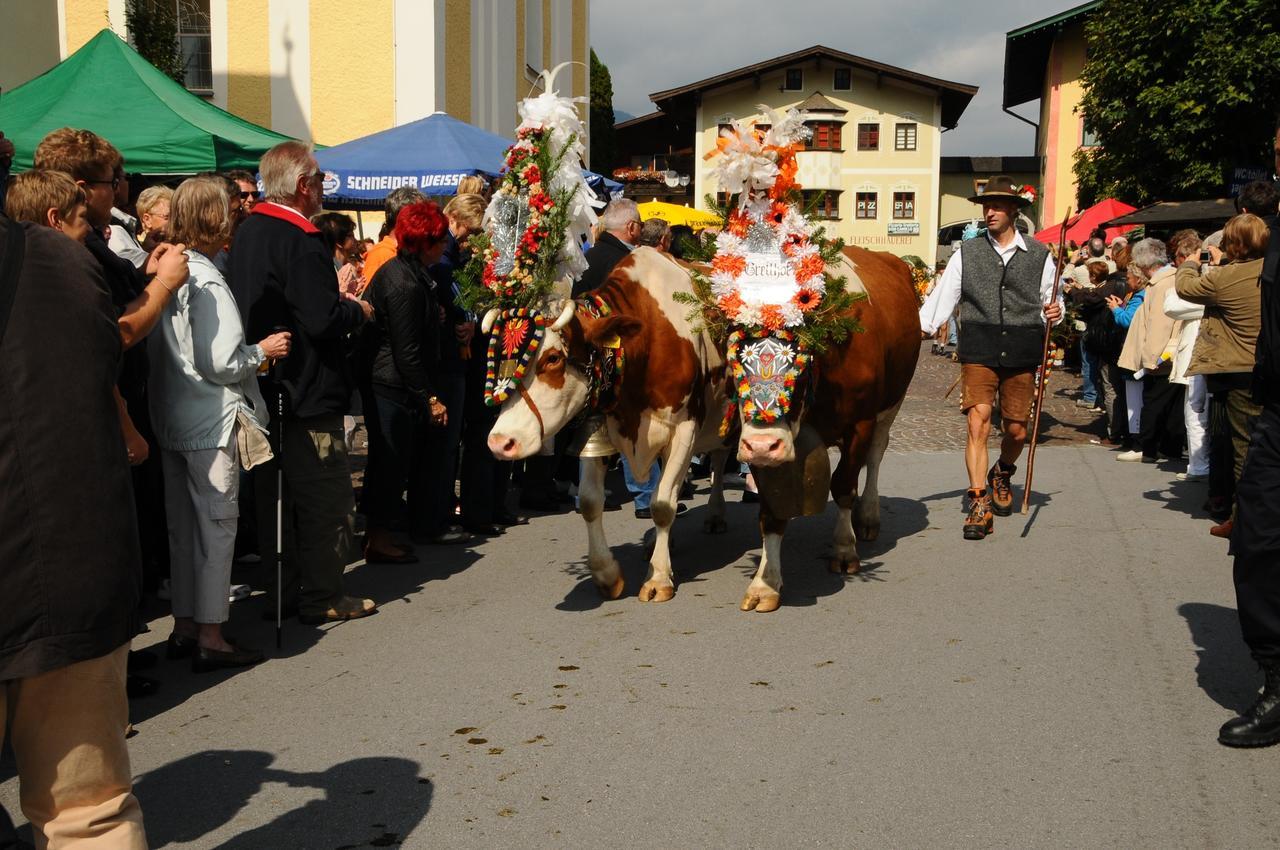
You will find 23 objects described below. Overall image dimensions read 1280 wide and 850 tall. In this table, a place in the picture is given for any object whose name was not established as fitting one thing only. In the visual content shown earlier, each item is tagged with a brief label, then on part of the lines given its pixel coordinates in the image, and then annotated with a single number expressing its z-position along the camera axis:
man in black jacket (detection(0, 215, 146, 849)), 2.74
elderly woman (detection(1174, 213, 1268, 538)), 7.29
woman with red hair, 7.13
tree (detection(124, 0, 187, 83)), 15.99
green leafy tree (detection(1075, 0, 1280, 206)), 25.97
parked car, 51.73
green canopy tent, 10.13
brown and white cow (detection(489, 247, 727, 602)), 5.95
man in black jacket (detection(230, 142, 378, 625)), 5.88
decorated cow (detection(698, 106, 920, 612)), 6.06
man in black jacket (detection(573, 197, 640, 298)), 8.19
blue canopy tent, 11.55
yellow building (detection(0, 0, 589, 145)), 19.33
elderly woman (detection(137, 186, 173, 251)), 6.31
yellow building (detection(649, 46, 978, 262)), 53.66
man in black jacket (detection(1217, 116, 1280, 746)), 4.55
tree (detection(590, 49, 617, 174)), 44.75
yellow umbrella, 17.33
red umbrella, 27.03
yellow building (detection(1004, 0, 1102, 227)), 45.06
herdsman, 8.45
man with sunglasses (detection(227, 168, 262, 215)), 8.16
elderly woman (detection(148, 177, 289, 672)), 5.32
